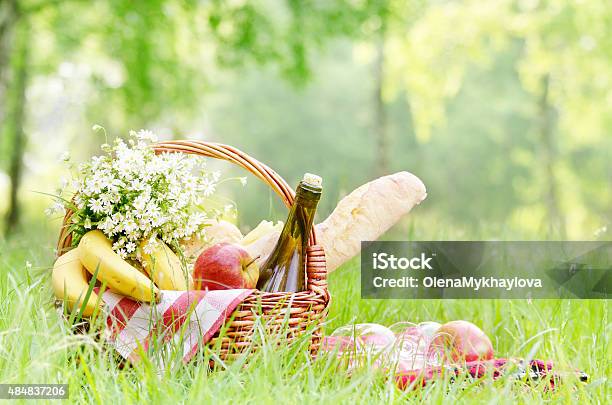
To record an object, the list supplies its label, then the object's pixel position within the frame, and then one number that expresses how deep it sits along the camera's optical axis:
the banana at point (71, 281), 2.19
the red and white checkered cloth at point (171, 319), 2.10
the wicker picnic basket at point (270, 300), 2.14
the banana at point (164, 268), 2.33
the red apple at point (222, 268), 2.28
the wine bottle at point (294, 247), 2.29
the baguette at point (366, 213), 2.79
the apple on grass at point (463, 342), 2.47
